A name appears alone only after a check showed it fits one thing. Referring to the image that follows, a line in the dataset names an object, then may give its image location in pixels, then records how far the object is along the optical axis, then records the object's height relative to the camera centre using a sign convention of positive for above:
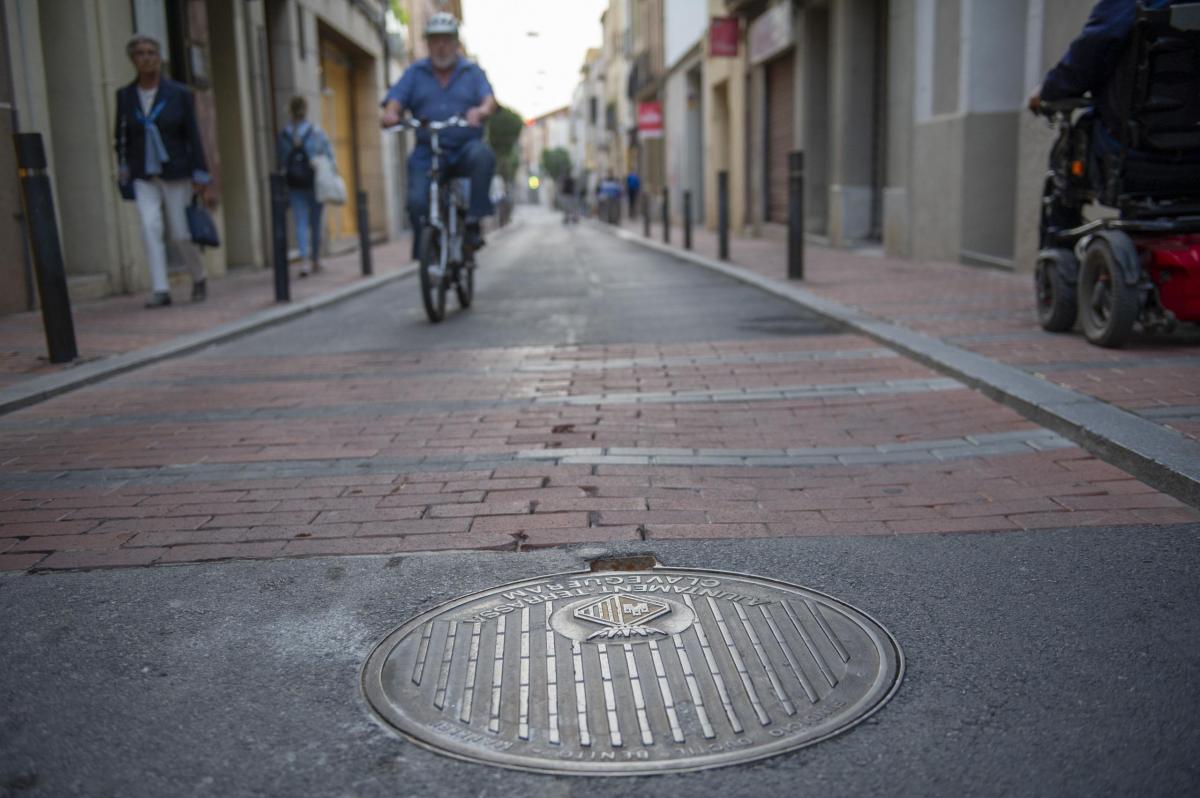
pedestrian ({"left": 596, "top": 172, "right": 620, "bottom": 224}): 37.84 -0.28
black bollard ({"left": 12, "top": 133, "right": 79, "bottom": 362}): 6.19 -0.09
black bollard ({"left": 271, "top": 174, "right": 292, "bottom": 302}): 10.28 -0.35
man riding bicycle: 8.78 +0.72
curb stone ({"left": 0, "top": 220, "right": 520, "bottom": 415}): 5.69 -0.91
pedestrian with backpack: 13.42 +0.49
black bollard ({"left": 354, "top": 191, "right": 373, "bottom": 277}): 14.31 -0.44
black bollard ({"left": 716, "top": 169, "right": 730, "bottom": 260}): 14.67 -0.38
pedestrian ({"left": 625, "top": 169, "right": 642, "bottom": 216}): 43.41 +0.04
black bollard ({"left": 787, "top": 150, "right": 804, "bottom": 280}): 11.18 -0.29
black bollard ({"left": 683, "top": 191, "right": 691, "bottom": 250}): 18.23 -0.53
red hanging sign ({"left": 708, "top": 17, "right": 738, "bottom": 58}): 23.95 +3.15
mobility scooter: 5.44 -0.05
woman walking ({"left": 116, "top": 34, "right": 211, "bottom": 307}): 9.32 +0.47
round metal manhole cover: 2.09 -1.00
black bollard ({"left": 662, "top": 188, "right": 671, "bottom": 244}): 21.06 -0.54
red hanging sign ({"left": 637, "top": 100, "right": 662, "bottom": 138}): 36.88 +2.20
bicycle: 8.44 -0.29
